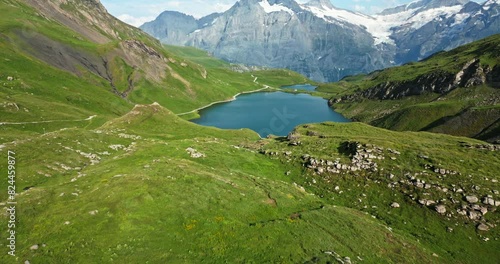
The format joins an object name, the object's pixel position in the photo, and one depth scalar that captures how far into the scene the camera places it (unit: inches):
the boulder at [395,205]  1990.5
